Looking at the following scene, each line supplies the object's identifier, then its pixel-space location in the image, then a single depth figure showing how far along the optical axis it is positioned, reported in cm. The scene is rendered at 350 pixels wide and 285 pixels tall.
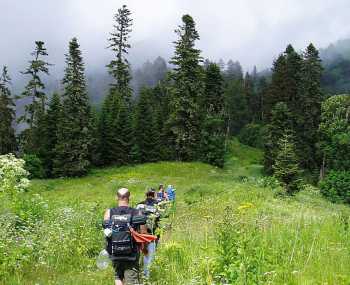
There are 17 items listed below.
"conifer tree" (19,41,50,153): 6244
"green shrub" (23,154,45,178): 5054
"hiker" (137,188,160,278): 855
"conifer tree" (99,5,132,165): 5578
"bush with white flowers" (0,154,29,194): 1098
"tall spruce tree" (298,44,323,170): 6334
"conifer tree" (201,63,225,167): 5922
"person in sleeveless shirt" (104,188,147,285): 807
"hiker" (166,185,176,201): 2459
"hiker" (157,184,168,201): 1896
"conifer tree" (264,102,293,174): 5641
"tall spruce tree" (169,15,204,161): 5500
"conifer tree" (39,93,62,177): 5388
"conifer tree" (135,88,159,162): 5719
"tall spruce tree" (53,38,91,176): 5184
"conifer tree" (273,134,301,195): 4097
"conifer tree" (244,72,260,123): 10581
